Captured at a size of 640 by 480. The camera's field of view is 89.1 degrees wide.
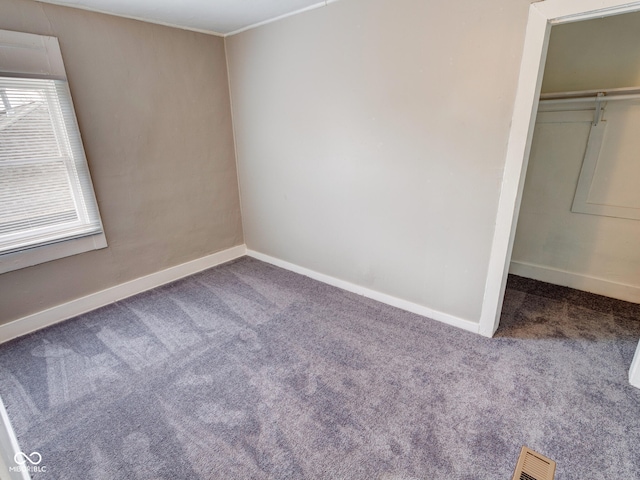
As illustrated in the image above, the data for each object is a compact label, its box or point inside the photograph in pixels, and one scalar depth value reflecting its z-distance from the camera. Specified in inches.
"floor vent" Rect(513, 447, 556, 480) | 52.1
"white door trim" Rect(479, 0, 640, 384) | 61.7
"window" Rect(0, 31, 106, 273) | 81.7
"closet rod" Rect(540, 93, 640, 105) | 89.2
